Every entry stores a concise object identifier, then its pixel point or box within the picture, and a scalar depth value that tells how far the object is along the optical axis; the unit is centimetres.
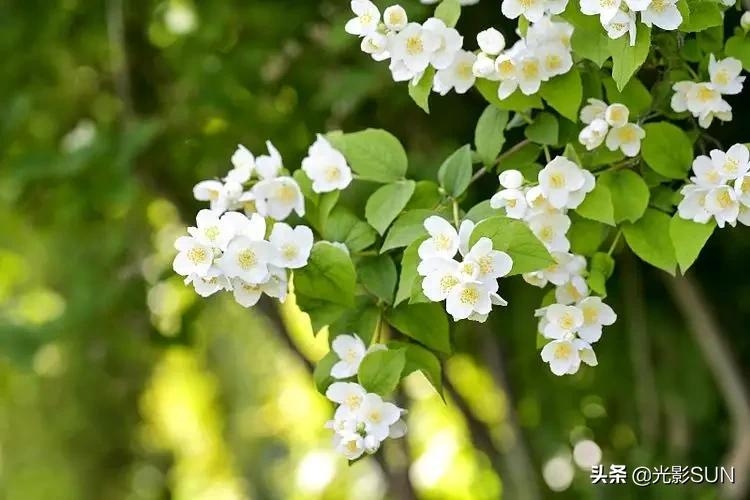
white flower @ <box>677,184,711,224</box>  164
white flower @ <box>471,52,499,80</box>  165
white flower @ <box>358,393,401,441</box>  166
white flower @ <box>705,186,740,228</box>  163
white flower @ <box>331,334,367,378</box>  169
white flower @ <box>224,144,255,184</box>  170
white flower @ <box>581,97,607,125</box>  167
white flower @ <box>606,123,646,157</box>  167
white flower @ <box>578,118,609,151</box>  166
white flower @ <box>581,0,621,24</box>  159
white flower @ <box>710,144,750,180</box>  163
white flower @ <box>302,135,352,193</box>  171
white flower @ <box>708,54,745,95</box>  167
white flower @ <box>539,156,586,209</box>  165
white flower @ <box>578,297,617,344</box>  166
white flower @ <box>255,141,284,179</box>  171
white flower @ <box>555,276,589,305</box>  167
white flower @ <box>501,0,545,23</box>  162
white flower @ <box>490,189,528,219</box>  164
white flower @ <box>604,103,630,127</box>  166
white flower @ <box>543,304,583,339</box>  166
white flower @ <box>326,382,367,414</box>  167
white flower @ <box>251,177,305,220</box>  170
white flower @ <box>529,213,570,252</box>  165
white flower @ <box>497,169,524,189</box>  165
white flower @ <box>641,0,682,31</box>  160
